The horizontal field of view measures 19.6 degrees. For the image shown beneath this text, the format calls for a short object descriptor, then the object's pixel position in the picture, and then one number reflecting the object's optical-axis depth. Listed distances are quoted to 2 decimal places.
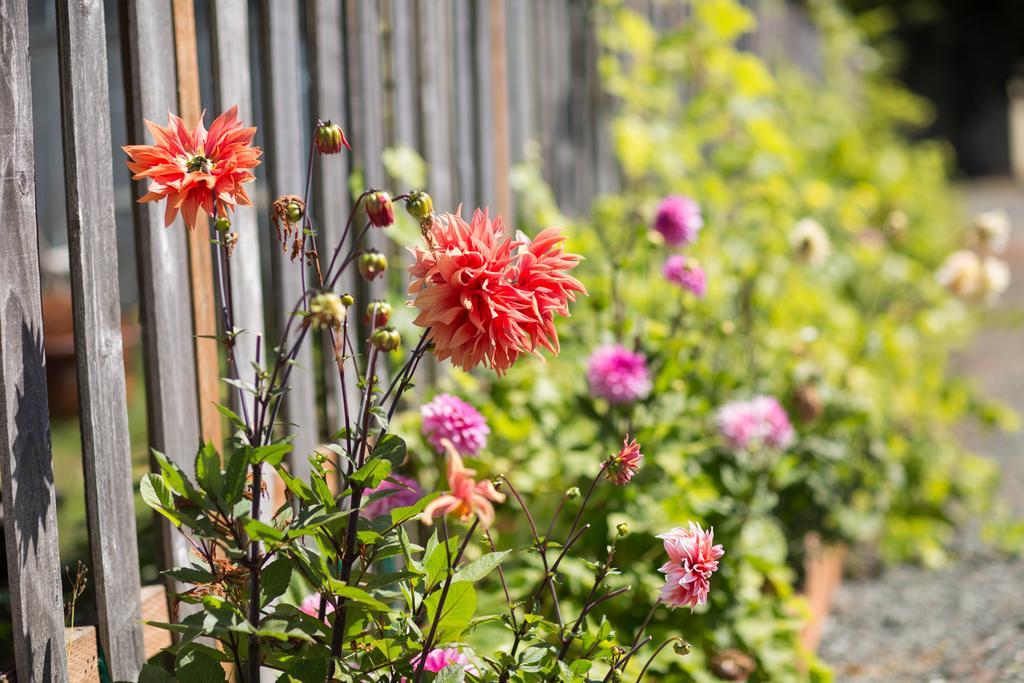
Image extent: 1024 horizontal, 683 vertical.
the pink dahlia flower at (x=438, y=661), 2.91
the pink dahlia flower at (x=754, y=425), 3.62
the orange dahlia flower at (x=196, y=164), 2.79
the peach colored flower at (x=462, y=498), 2.71
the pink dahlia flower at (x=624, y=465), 2.86
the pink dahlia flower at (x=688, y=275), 3.53
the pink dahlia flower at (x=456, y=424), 3.14
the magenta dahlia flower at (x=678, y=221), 3.69
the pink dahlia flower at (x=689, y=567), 2.85
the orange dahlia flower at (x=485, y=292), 2.79
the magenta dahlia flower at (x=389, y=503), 3.17
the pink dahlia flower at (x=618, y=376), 3.47
